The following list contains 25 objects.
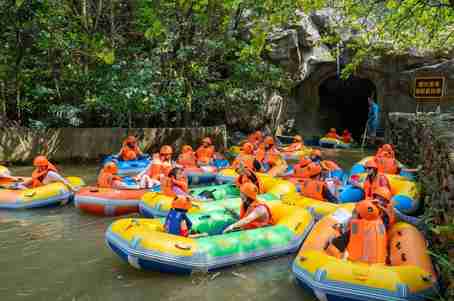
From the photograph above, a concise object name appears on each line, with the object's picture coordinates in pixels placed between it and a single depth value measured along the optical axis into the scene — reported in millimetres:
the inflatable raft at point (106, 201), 8102
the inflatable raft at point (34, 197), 8352
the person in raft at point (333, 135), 19106
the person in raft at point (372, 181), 7566
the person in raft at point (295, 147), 14998
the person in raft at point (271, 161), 10812
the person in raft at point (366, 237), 5062
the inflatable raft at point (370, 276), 4402
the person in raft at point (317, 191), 7941
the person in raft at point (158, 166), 9586
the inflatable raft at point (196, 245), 5418
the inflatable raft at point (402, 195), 7660
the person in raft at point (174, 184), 7820
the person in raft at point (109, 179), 8562
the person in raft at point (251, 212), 6211
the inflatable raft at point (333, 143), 18734
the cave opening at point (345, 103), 22047
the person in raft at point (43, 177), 8938
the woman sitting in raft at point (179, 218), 5773
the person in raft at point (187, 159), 11289
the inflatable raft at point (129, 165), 11531
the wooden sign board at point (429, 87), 10406
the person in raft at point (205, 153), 11929
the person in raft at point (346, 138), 19170
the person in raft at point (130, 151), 11953
